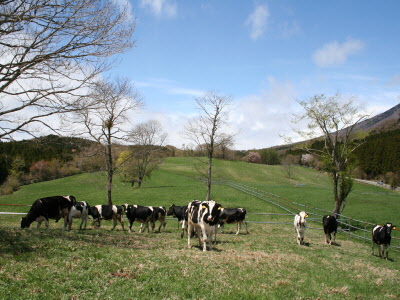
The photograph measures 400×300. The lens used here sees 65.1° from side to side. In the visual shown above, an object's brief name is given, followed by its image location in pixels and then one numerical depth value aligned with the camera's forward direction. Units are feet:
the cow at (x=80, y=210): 57.36
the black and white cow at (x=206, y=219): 40.92
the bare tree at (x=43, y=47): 30.42
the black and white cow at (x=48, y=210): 46.39
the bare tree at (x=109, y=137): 72.98
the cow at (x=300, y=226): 52.47
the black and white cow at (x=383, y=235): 52.26
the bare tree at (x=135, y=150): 74.69
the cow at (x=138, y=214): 61.00
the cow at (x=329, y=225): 59.41
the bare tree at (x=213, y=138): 98.63
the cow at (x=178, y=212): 64.68
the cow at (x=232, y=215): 64.18
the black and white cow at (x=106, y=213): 62.54
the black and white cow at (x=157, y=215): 62.34
